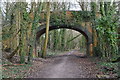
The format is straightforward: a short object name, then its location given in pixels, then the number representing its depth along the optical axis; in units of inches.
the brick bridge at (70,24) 799.5
